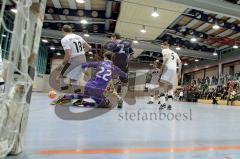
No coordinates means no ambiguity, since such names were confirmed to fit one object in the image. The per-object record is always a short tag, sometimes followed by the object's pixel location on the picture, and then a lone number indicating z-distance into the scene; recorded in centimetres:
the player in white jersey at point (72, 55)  566
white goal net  143
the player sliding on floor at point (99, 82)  521
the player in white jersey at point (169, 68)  670
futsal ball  801
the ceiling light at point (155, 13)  1214
